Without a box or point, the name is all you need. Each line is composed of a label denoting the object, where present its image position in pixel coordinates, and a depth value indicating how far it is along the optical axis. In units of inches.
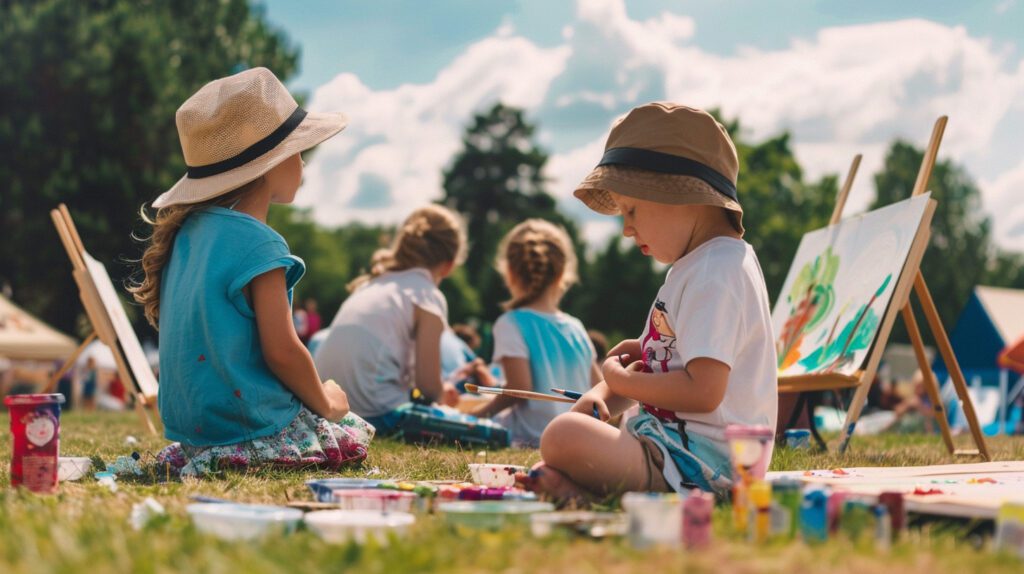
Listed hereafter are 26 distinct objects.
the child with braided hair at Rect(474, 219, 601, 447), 218.5
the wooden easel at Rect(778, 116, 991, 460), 184.2
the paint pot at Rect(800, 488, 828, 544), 79.6
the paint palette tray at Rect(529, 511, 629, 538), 80.1
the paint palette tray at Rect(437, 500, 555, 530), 83.3
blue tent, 601.3
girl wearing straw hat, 133.0
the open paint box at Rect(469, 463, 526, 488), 123.0
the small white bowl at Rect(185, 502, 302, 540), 80.1
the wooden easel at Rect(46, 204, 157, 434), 238.7
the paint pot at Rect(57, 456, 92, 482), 127.6
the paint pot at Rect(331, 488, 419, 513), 92.7
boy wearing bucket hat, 105.5
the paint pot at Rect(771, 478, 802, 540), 79.7
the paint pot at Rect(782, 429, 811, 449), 199.2
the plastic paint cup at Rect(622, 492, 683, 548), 75.6
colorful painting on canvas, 193.3
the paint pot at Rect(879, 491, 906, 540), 82.7
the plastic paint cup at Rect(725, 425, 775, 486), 89.5
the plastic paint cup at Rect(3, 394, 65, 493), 107.7
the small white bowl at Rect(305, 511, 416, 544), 77.8
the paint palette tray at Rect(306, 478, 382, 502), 102.3
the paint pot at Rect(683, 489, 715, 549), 76.0
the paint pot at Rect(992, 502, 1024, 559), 76.6
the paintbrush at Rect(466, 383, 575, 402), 124.8
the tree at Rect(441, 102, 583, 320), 1979.6
